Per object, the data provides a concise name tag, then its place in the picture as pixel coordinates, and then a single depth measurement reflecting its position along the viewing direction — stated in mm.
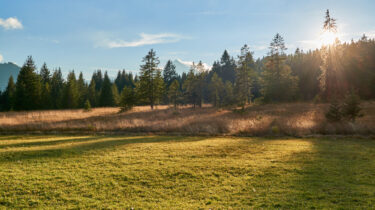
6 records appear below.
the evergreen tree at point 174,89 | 52844
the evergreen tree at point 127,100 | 38375
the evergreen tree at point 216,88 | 62094
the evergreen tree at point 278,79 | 41344
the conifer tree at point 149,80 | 44125
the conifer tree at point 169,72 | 87750
